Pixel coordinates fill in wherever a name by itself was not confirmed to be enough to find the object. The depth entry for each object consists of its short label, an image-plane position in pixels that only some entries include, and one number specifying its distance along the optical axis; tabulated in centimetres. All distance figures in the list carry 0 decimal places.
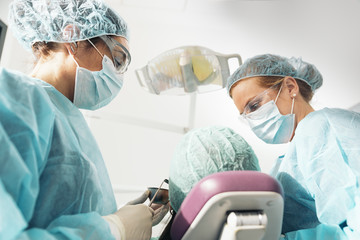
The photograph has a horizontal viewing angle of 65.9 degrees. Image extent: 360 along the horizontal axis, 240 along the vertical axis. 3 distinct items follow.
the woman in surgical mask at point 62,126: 64
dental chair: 66
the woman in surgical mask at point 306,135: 93
